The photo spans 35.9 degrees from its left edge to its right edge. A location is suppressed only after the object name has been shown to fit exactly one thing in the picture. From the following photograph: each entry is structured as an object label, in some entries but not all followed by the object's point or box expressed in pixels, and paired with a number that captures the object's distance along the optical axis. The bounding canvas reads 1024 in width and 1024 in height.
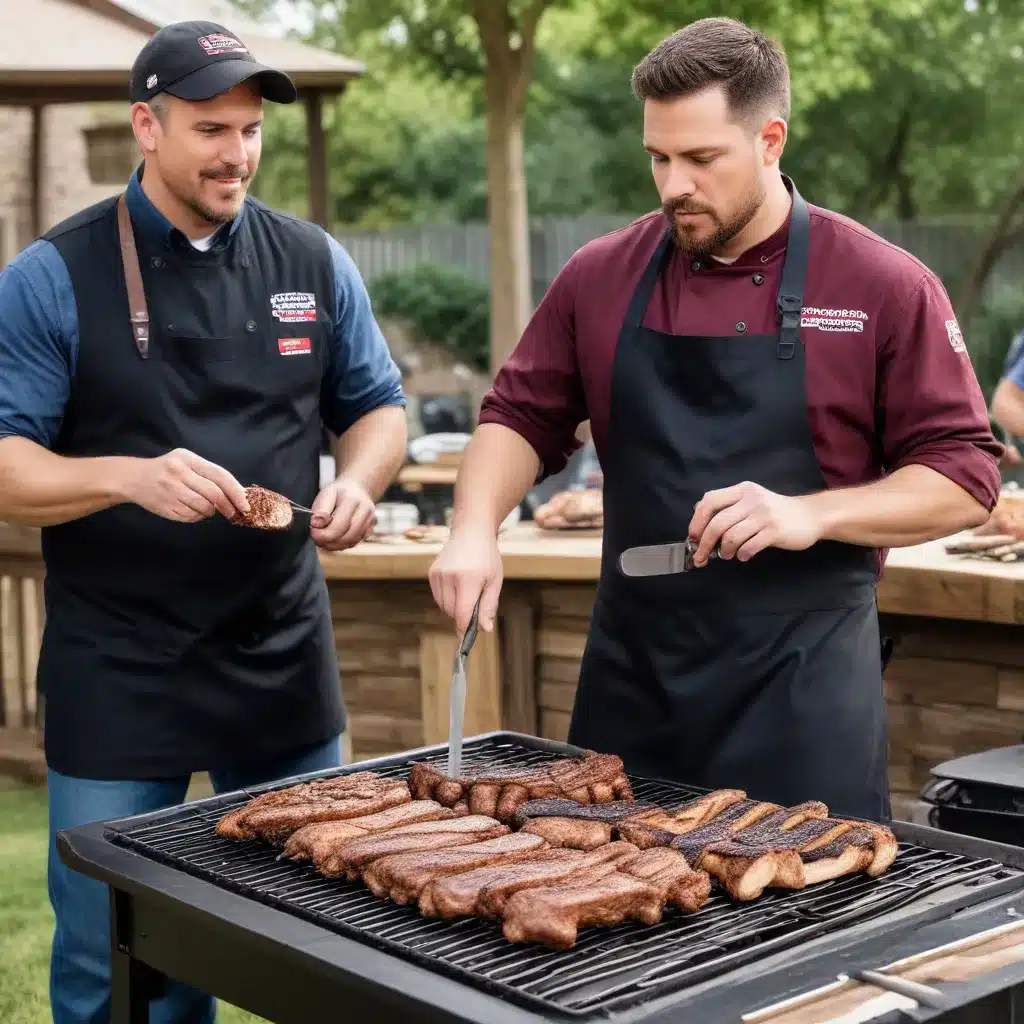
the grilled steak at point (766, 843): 2.15
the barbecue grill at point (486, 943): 1.85
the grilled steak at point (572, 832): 2.32
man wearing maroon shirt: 2.73
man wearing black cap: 3.08
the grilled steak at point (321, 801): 2.41
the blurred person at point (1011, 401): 5.77
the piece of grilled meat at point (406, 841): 2.26
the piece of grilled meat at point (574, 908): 1.97
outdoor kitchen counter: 4.48
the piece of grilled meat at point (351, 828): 2.30
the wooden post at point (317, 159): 10.33
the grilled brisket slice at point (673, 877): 2.09
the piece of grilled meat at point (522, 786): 2.53
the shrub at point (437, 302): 20.56
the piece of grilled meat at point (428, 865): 2.15
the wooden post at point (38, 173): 13.18
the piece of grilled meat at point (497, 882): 2.06
